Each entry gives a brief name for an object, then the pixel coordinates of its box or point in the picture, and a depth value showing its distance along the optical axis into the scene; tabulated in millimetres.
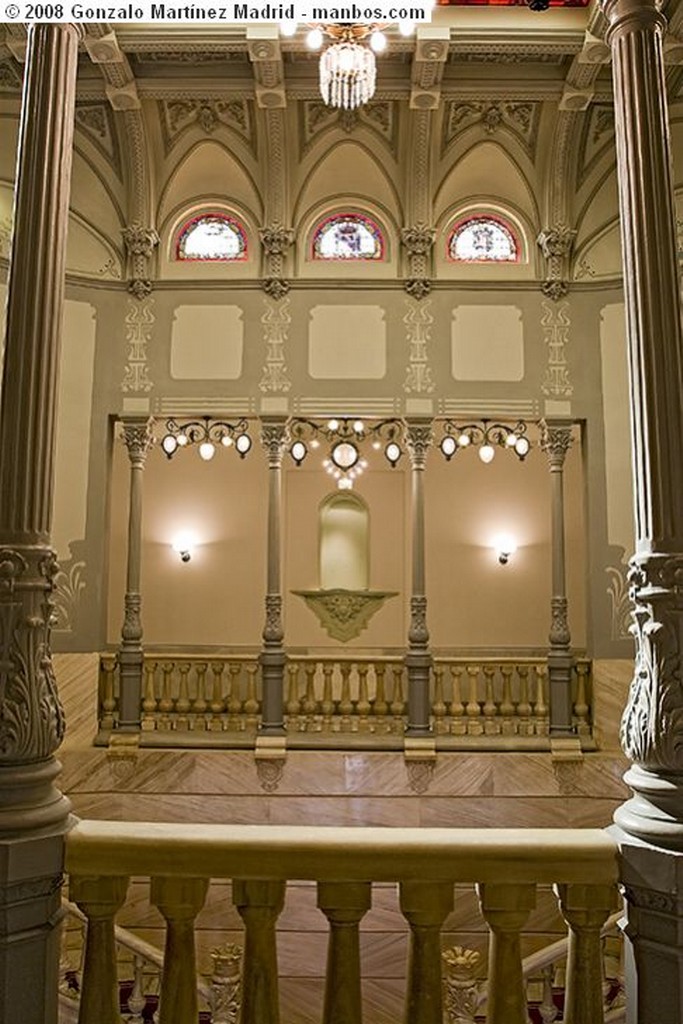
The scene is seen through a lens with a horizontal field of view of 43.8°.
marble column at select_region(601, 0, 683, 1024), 2615
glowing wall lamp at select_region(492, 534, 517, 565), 13953
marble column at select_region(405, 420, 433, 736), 9727
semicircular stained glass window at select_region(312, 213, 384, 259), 10758
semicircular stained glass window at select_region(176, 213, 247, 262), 10750
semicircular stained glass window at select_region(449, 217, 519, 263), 10742
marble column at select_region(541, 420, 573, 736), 9695
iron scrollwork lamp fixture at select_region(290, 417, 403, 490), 9992
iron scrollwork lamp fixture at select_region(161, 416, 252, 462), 10094
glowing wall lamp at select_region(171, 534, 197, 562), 13938
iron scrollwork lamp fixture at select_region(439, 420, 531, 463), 10078
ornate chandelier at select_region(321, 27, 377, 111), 6289
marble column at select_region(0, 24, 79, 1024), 2658
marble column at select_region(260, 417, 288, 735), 9742
